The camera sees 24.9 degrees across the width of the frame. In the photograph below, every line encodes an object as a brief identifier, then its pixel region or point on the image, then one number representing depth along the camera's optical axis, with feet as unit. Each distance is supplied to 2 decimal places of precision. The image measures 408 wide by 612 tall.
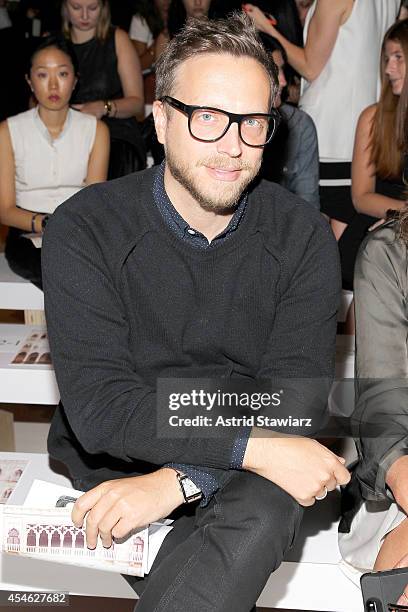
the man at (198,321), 4.77
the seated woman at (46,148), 10.07
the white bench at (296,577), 5.87
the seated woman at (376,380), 5.40
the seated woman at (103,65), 11.89
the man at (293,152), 9.75
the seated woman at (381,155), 9.14
